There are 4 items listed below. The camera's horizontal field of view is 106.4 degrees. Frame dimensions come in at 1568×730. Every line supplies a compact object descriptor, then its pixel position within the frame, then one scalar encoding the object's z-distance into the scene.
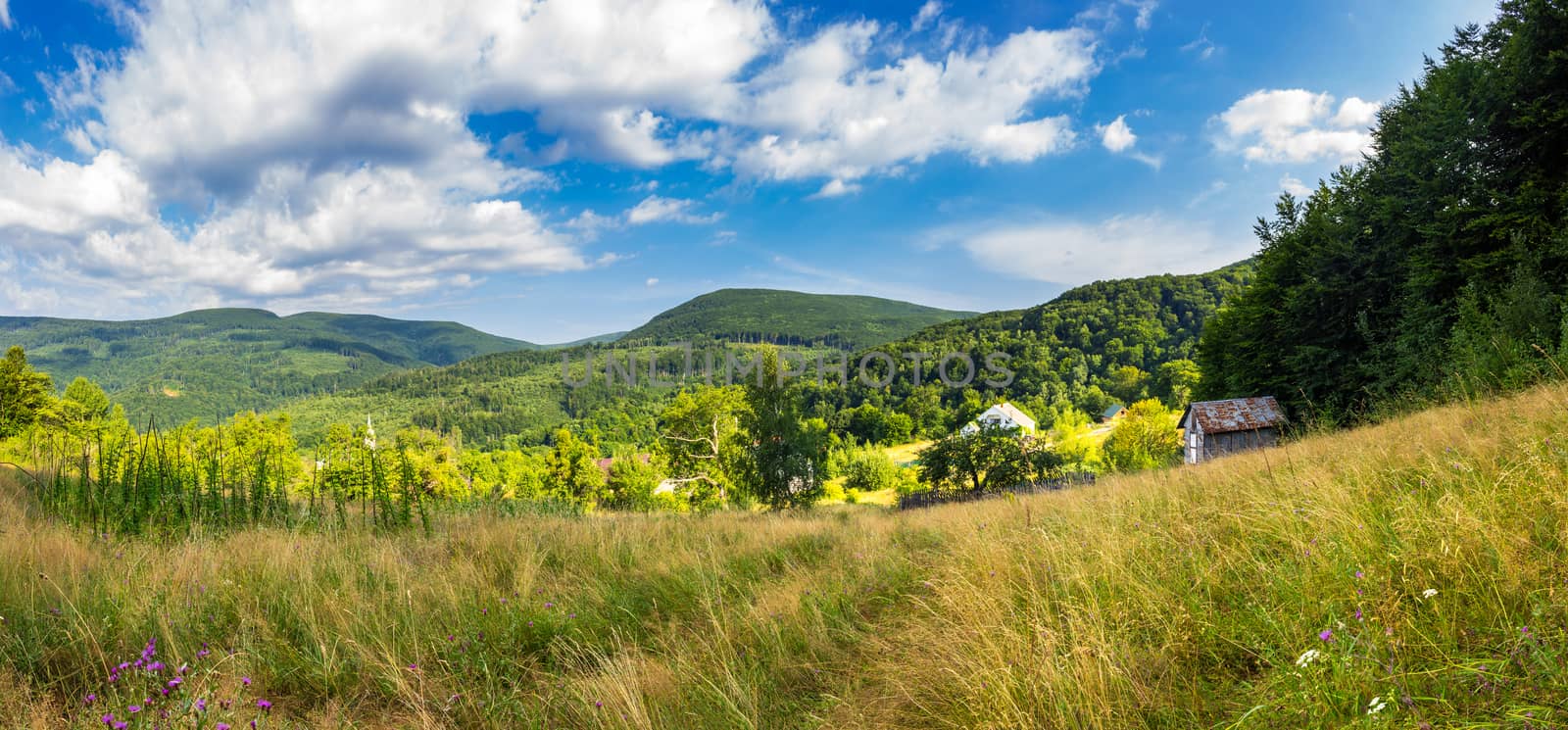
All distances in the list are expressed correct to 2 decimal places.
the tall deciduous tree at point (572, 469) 53.75
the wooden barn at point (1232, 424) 30.02
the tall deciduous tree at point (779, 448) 32.72
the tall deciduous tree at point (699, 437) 40.72
